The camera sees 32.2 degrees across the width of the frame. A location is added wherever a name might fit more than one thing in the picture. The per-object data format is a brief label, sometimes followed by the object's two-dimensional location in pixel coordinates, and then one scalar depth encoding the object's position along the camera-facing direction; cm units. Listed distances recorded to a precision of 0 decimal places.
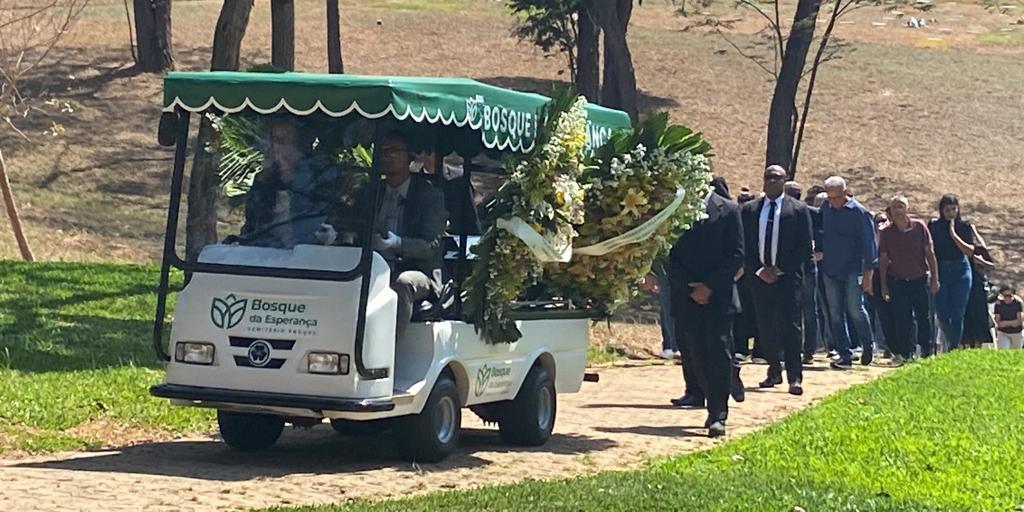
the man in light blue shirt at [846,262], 1842
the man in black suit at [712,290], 1261
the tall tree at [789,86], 2934
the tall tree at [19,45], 2217
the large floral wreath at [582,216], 1097
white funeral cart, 999
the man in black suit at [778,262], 1512
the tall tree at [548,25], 3744
